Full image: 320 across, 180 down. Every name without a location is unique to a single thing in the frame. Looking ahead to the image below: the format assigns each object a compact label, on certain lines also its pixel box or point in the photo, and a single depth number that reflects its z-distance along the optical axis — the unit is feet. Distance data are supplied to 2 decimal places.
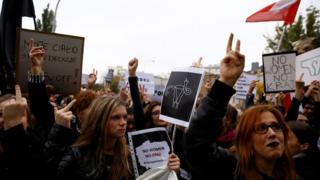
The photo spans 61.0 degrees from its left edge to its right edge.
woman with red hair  4.62
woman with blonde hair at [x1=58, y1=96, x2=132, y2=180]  6.13
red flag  15.05
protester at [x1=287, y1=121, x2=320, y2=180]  7.59
